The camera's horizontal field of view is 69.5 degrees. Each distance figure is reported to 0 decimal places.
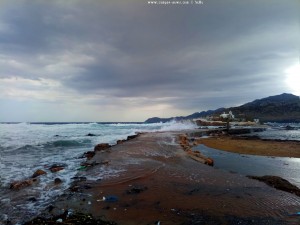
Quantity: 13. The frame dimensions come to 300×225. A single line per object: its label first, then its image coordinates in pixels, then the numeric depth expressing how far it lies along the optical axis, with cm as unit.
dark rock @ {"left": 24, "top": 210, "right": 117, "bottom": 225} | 514
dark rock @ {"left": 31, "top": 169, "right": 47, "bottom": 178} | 1004
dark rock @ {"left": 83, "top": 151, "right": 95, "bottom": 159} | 1540
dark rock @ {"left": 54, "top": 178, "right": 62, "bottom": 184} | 894
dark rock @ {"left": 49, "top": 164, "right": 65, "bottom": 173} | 1093
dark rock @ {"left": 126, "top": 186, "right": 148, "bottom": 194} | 739
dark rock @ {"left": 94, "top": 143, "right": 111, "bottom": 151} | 1849
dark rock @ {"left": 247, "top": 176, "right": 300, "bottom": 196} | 752
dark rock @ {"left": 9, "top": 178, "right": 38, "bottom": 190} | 823
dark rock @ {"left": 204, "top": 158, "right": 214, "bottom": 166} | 1223
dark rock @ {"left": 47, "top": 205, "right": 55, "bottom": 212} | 605
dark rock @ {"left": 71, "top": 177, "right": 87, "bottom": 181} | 912
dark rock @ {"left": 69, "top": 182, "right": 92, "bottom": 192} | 769
